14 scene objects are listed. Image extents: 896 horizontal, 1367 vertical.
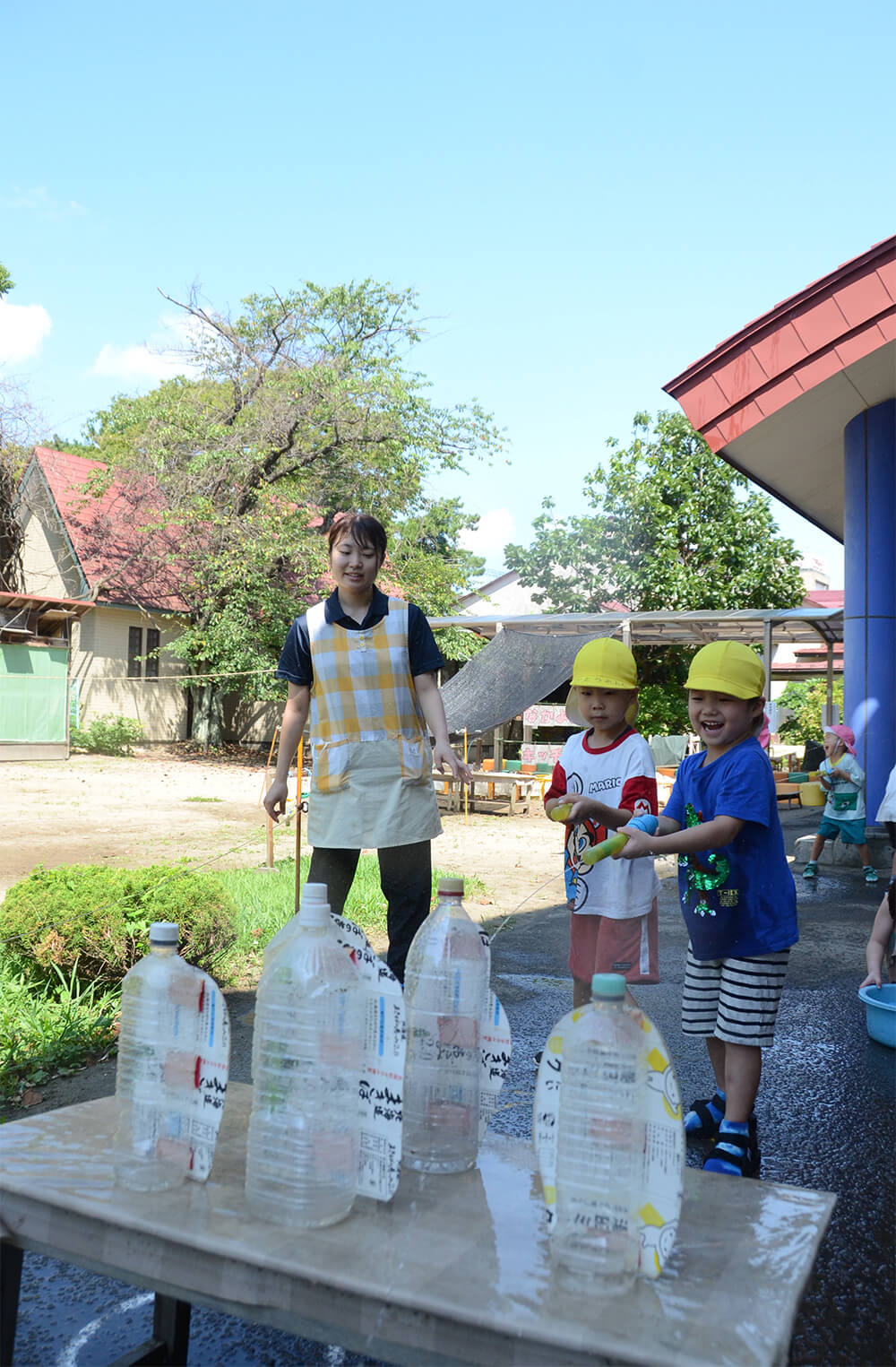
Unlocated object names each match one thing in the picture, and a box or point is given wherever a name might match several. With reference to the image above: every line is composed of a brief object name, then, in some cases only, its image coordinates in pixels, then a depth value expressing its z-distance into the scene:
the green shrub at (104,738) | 23.36
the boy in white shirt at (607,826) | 3.20
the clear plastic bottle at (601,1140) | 1.43
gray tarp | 14.49
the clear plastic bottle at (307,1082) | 1.58
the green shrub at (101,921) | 4.77
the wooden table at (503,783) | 14.77
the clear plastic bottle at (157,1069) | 1.68
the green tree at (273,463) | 22.91
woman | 3.48
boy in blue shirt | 2.82
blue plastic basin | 4.21
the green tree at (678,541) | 25.03
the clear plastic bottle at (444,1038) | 1.81
